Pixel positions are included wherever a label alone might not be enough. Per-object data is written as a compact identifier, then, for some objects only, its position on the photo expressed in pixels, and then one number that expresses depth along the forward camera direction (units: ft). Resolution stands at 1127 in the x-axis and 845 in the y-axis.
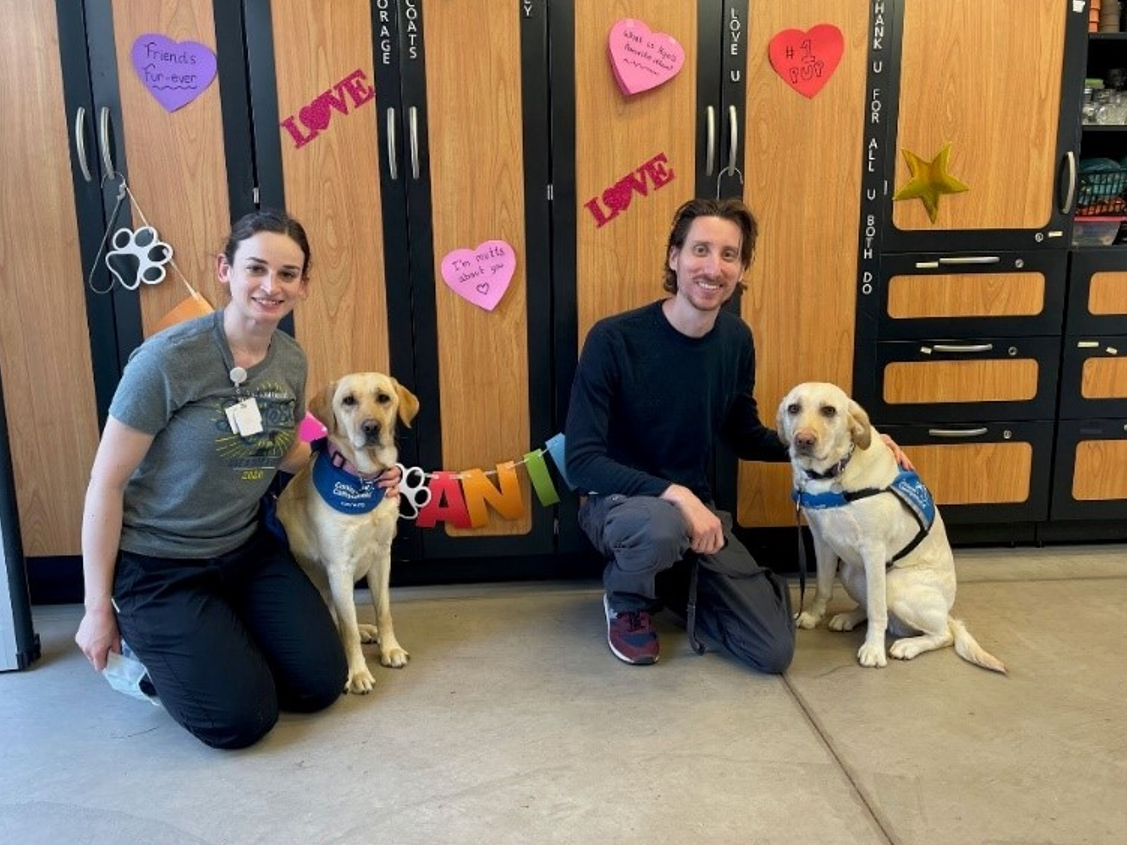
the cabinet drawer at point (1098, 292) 10.07
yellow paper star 9.65
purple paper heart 8.68
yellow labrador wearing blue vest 7.89
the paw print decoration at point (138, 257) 8.94
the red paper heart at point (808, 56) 9.23
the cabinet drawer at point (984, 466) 10.26
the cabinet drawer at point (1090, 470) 10.46
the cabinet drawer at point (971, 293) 9.89
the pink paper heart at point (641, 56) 8.97
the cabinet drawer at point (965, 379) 10.06
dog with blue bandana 7.54
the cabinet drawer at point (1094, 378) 10.26
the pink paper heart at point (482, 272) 9.29
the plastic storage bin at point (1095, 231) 10.27
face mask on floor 7.12
